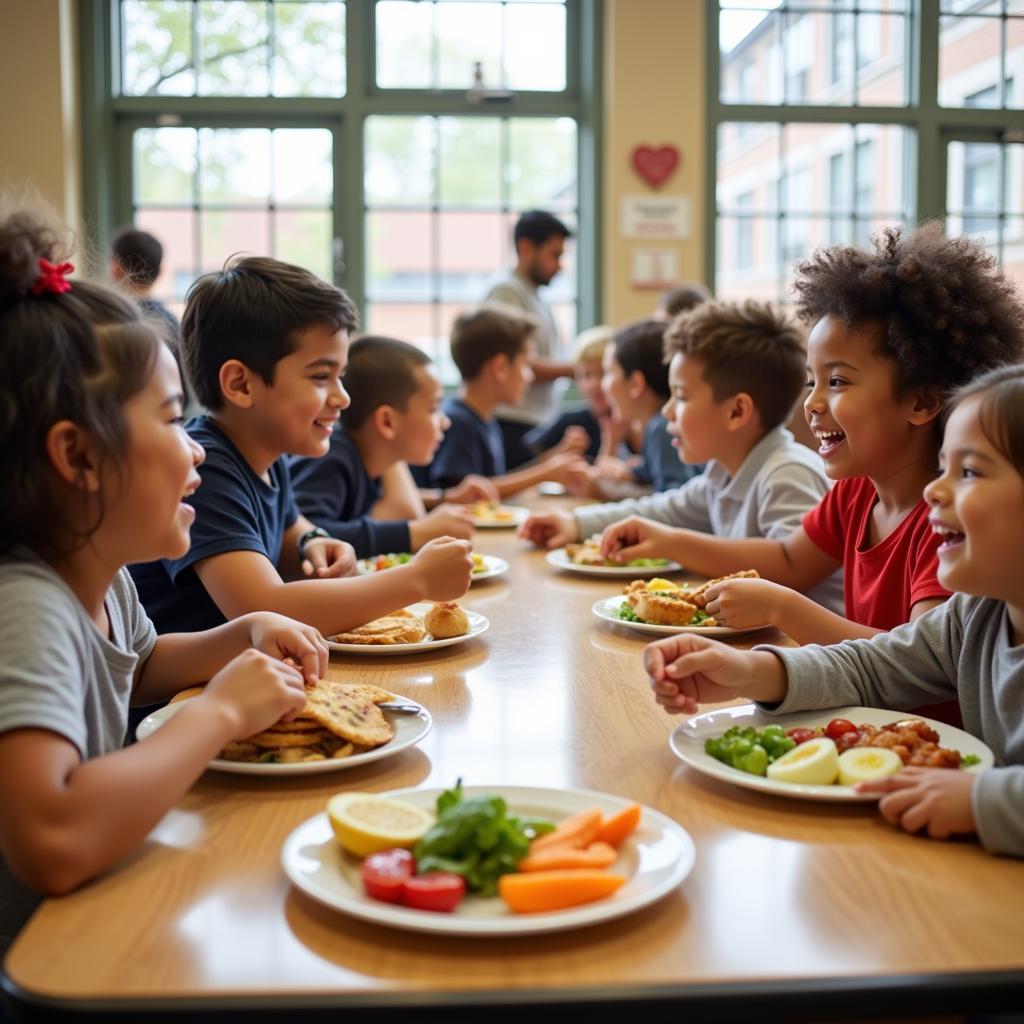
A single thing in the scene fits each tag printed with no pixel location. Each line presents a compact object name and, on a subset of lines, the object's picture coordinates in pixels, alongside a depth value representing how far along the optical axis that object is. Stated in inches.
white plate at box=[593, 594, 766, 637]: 70.0
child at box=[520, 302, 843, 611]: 100.8
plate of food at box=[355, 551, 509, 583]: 92.1
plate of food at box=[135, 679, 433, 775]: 45.8
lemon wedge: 37.2
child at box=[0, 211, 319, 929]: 37.4
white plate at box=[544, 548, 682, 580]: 91.9
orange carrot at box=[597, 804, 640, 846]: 38.4
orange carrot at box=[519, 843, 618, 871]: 35.8
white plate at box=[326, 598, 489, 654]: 66.8
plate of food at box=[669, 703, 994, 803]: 43.5
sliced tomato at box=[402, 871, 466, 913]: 34.0
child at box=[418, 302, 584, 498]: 165.0
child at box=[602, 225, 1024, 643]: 69.6
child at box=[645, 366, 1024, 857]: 40.6
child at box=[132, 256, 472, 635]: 69.3
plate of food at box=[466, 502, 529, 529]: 126.0
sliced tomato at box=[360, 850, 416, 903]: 34.5
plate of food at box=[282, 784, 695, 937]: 33.5
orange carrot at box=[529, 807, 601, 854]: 37.2
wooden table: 30.2
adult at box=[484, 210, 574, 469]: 201.0
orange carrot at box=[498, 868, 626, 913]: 34.2
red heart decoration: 226.5
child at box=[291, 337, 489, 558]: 111.5
